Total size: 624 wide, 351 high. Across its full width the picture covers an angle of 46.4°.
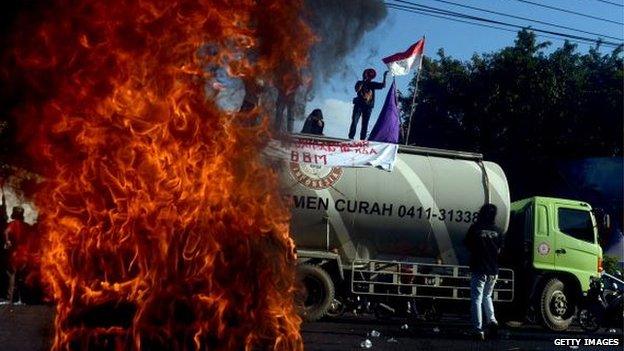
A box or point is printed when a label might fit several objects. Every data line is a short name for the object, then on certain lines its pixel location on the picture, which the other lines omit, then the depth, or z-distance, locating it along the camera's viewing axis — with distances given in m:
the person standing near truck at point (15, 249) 12.14
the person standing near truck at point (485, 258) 10.27
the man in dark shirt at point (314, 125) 12.22
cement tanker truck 12.59
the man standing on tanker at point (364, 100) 14.34
